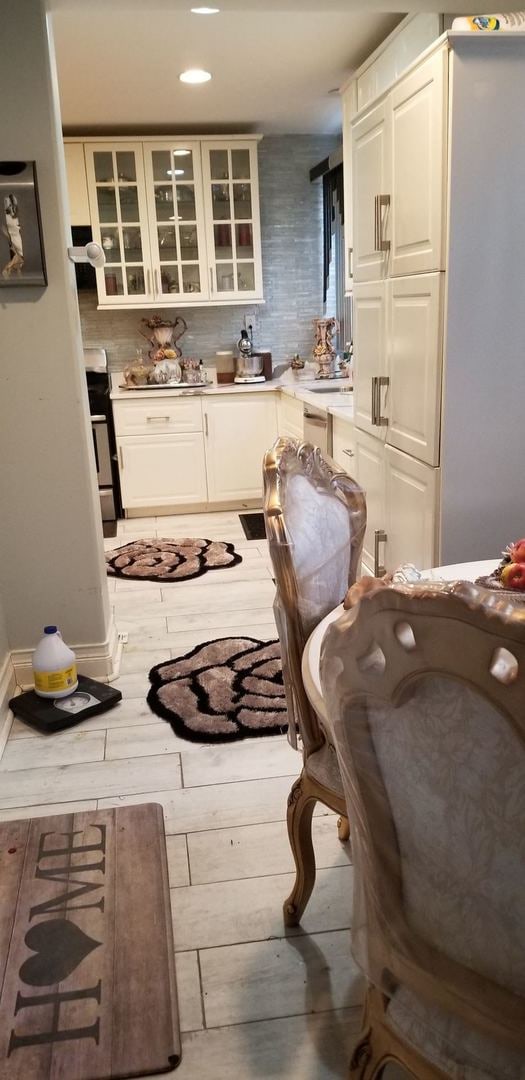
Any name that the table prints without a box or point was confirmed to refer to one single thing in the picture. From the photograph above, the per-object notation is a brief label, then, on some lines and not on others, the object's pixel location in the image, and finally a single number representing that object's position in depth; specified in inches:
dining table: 53.6
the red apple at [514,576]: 54.2
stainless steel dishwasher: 163.2
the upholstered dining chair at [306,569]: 60.6
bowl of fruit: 54.0
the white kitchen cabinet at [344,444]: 146.7
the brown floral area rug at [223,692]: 103.2
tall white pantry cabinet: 89.4
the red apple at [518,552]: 55.2
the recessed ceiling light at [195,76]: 154.8
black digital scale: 104.2
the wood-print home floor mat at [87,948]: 58.3
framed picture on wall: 98.7
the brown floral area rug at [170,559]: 164.4
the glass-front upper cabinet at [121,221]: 195.9
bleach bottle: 106.4
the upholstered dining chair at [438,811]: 28.1
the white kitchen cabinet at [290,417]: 184.0
